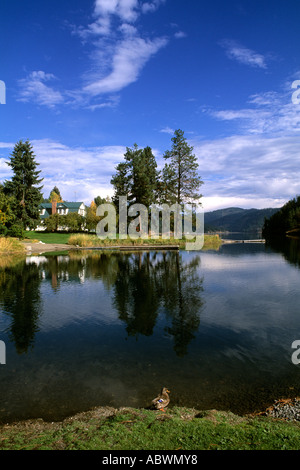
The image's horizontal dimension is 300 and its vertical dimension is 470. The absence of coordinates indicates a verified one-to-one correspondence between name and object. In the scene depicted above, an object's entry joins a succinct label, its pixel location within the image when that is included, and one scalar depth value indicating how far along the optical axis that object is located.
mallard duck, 5.50
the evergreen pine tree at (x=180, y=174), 50.88
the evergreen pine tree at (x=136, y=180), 54.39
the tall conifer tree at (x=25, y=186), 52.59
